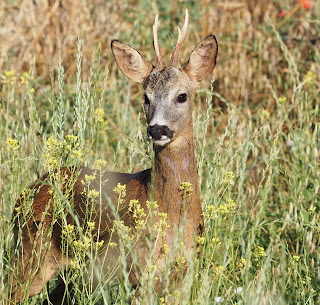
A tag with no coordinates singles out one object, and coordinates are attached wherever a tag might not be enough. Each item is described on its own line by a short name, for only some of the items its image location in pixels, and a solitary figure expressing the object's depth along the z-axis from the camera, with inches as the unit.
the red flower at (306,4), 515.8
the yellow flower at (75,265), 243.9
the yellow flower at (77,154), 264.4
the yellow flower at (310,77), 425.3
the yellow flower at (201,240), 258.2
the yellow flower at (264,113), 417.1
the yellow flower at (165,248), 244.8
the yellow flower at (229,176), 290.4
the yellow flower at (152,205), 235.8
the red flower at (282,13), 536.4
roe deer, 289.3
